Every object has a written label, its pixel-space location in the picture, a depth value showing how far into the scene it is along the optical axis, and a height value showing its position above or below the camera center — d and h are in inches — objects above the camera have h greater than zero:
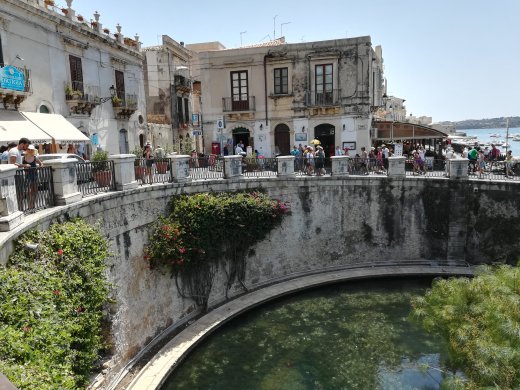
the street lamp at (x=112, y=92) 871.1 +118.2
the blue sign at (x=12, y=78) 577.6 +103.6
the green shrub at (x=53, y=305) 216.5 -102.1
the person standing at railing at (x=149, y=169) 567.2 -28.5
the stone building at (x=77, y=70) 641.0 +146.2
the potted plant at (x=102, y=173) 484.1 -27.5
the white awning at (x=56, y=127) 608.7 +34.9
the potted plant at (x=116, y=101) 871.1 +99.1
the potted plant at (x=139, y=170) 554.6 -28.6
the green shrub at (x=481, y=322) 283.3 -147.5
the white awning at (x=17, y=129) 546.3 +29.7
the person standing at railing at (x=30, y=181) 372.4 -27.1
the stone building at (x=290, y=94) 912.3 +113.1
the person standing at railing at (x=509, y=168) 701.9 -49.1
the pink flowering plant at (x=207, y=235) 563.5 -127.3
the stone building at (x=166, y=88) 1186.0 +170.0
